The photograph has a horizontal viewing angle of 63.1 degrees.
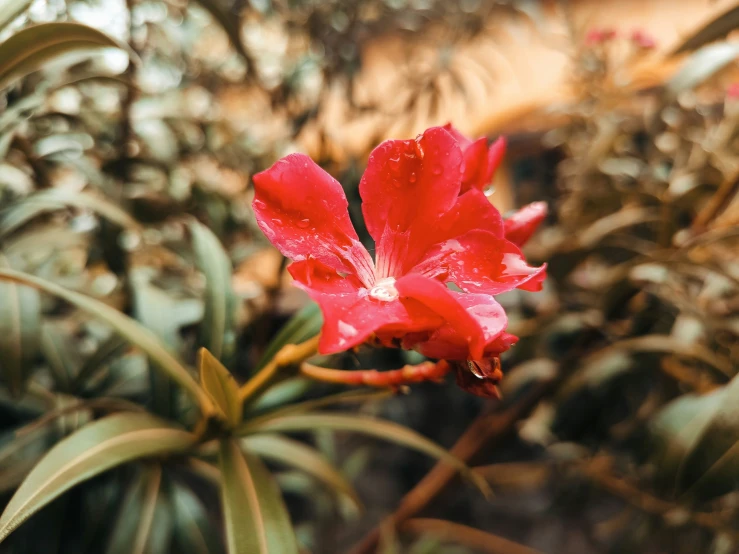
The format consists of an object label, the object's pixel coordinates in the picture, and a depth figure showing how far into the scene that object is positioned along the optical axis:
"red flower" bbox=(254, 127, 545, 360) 0.09
